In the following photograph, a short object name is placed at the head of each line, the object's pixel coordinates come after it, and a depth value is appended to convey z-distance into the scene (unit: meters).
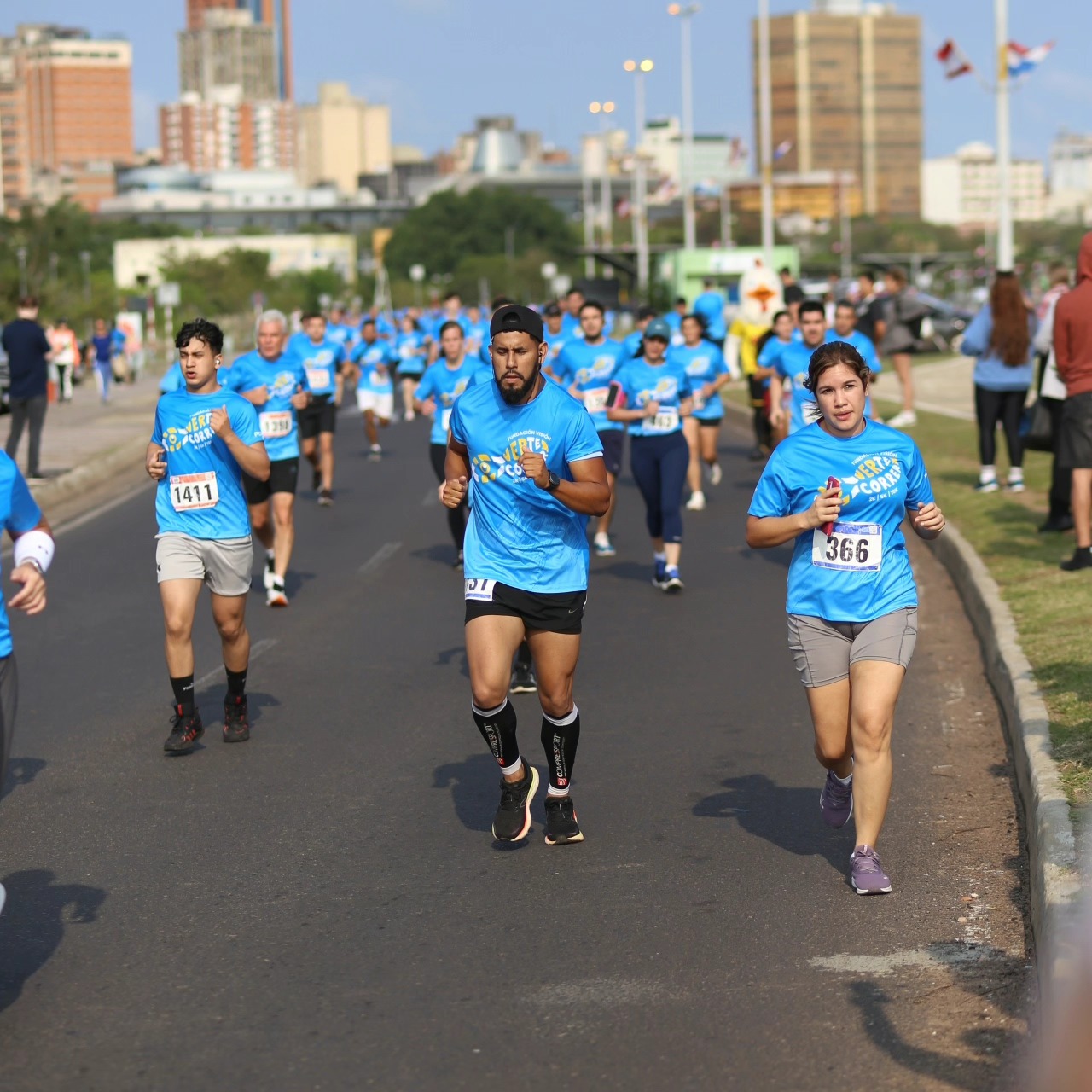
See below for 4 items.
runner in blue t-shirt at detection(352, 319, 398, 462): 25.94
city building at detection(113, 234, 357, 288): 178.38
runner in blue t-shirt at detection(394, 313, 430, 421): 28.67
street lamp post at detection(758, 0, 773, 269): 45.94
